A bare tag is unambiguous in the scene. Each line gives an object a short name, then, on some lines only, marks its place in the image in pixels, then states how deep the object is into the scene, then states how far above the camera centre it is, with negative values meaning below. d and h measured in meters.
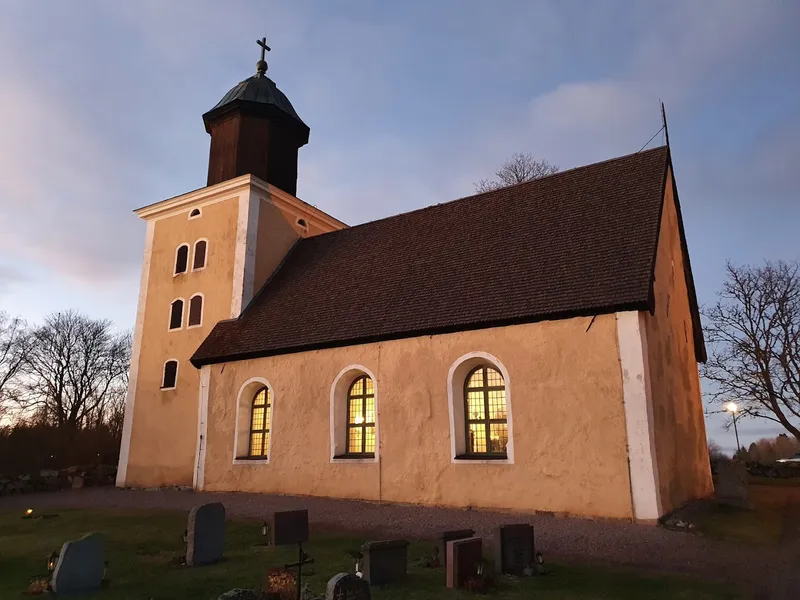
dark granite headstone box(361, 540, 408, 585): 6.50 -1.33
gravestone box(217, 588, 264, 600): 5.04 -1.31
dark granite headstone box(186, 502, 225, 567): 7.68 -1.20
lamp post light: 26.19 +1.64
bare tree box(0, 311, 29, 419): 36.69 +5.88
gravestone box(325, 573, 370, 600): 5.17 -1.30
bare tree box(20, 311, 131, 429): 37.88 +5.55
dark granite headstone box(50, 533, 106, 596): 6.50 -1.37
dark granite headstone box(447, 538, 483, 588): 6.36 -1.31
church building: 11.10 +2.50
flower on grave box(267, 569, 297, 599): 5.86 -1.42
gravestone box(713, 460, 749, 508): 12.98 -0.94
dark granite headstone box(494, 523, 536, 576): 6.95 -1.29
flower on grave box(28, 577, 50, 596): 6.51 -1.59
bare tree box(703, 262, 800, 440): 24.83 +4.24
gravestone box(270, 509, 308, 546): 7.91 -1.12
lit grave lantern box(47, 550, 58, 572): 7.43 -1.50
